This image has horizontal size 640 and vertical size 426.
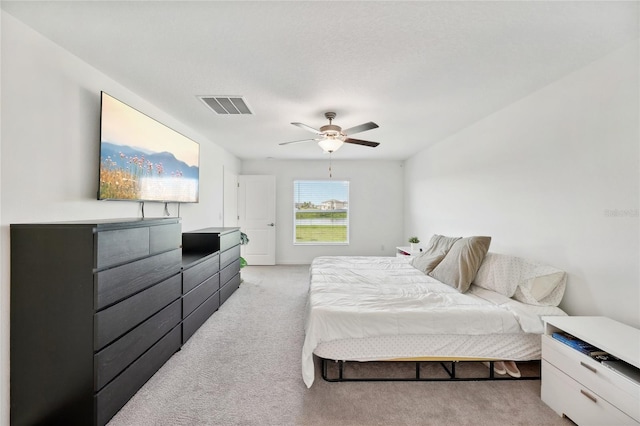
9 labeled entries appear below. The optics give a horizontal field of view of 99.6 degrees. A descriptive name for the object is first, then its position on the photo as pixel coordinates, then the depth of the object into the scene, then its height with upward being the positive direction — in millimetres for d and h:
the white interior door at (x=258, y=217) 6062 -129
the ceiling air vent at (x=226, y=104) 2711 +1130
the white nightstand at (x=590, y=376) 1403 -921
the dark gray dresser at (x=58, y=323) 1567 -667
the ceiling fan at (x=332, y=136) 3020 +871
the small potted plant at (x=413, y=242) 4793 -501
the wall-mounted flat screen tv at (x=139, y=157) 2143 +494
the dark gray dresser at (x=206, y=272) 2709 -738
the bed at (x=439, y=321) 2006 -801
